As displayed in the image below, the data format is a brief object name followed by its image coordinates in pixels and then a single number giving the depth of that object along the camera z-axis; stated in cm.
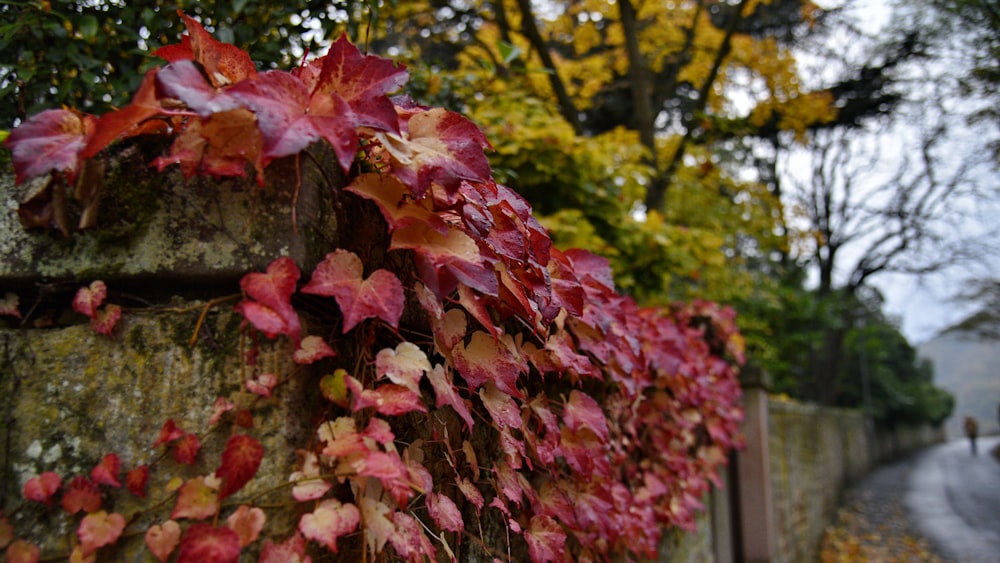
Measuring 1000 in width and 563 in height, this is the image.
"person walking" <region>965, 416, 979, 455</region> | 2545
